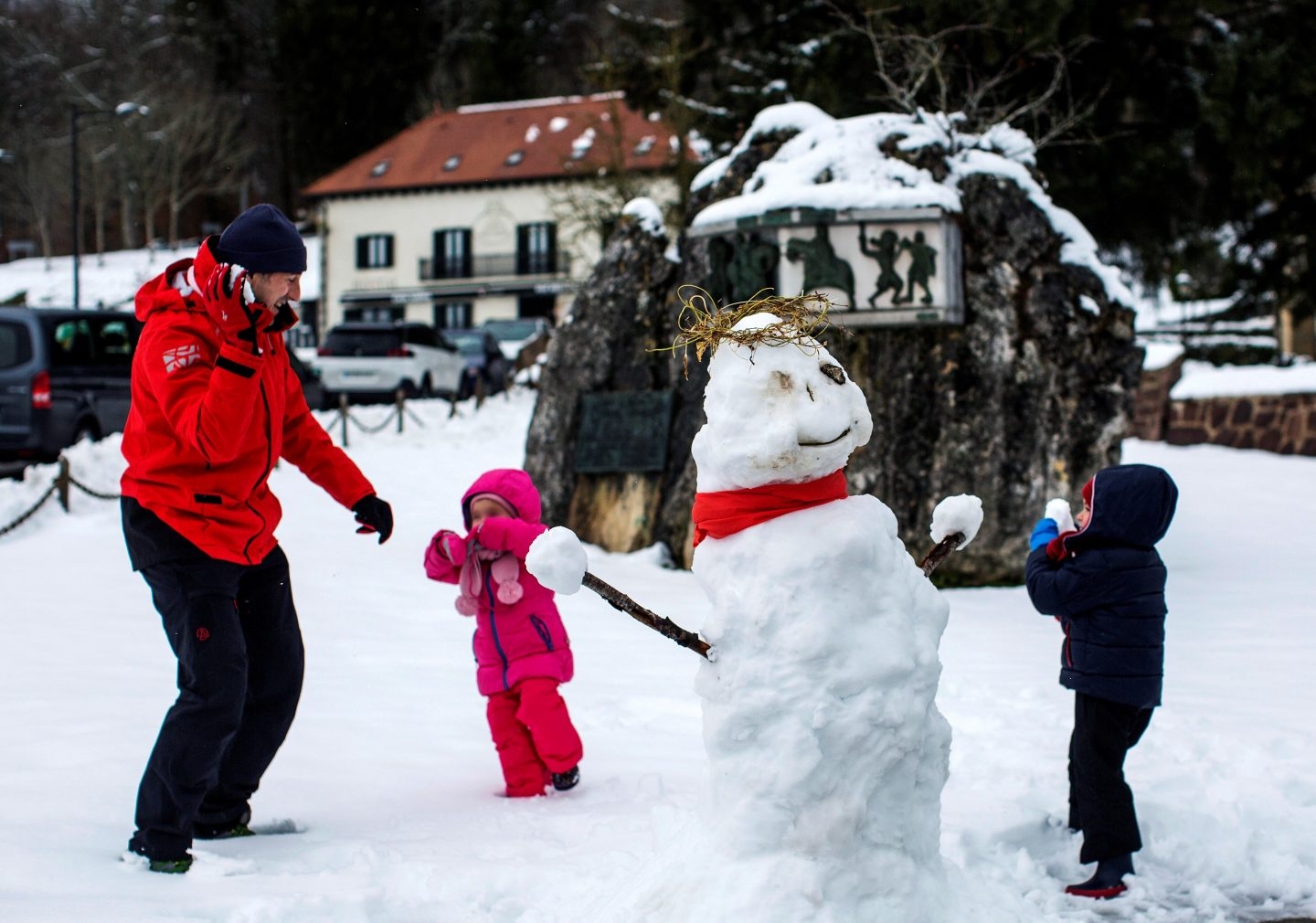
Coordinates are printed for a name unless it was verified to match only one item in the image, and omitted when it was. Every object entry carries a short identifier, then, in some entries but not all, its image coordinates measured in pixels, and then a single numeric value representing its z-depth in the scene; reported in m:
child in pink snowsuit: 4.32
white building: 41.16
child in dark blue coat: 3.64
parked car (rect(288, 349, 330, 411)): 16.58
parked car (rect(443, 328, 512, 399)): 22.27
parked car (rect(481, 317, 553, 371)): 25.19
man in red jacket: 3.27
